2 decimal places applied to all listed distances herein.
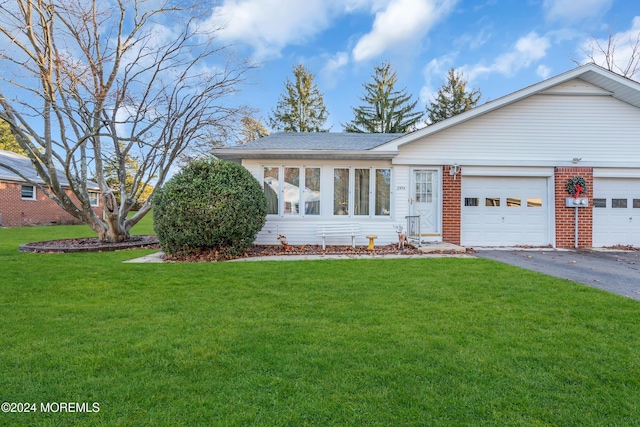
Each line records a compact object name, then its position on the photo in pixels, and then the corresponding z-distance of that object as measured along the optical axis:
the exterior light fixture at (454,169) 9.32
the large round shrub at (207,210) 7.27
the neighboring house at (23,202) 17.58
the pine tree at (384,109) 27.00
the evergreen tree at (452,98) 28.97
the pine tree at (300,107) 27.53
